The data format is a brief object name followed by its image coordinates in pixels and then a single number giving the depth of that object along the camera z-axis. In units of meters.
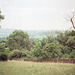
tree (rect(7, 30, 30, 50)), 48.60
